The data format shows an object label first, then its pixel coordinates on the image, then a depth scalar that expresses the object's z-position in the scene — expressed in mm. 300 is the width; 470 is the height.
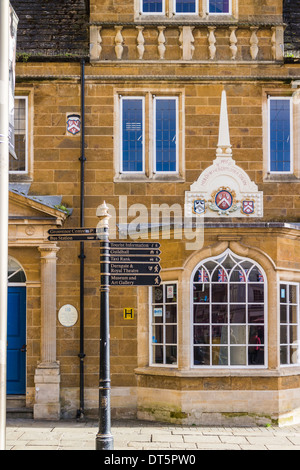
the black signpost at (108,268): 10289
